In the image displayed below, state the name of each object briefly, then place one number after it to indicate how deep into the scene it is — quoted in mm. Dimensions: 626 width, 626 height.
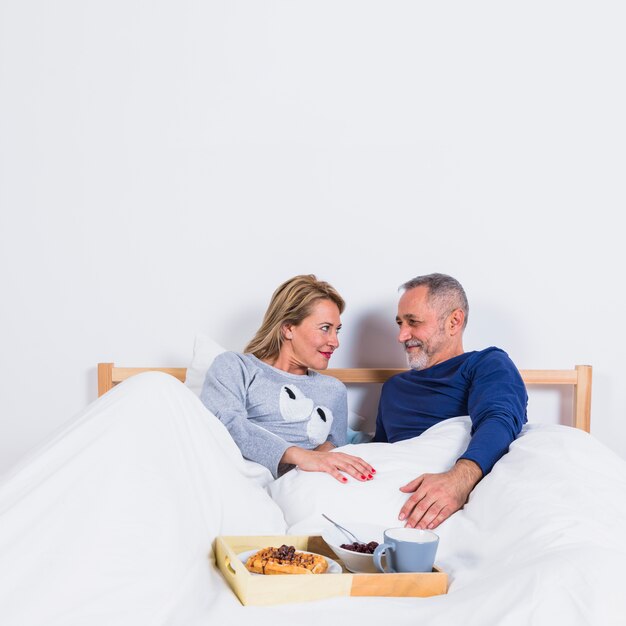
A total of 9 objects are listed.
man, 1340
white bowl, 1077
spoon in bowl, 1172
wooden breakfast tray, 948
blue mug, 1032
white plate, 1039
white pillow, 1882
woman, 1647
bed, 850
